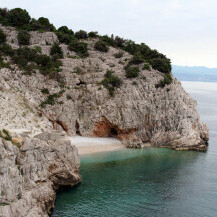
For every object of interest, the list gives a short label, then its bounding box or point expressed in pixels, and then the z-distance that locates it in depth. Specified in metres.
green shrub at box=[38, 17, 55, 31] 70.28
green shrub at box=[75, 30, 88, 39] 70.88
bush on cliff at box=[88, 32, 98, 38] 72.56
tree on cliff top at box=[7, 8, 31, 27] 66.75
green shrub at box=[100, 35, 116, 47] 70.25
